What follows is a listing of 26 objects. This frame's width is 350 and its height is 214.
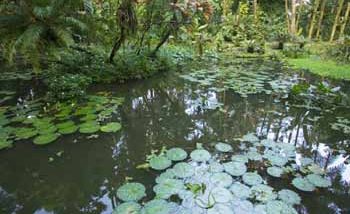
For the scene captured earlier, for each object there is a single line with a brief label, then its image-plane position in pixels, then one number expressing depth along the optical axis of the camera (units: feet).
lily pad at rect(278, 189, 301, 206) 7.32
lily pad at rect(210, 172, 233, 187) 7.87
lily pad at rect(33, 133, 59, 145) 10.24
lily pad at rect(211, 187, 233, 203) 7.21
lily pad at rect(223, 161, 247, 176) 8.45
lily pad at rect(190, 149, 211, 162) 9.27
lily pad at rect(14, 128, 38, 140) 10.61
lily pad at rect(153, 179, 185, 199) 7.50
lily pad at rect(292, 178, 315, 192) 7.88
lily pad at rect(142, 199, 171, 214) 6.84
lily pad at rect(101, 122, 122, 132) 11.37
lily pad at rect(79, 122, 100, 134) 11.17
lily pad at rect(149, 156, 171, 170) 8.81
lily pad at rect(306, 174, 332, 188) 8.09
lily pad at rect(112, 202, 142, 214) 6.88
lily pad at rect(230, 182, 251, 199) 7.43
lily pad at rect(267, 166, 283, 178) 8.46
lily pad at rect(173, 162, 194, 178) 8.32
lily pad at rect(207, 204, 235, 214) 6.81
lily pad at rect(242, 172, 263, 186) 8.02
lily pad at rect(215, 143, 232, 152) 10.03
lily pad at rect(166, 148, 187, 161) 9.30
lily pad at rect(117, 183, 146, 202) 7.40
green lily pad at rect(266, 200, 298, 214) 6.89
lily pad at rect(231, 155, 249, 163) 9.20
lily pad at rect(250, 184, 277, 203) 7.39
